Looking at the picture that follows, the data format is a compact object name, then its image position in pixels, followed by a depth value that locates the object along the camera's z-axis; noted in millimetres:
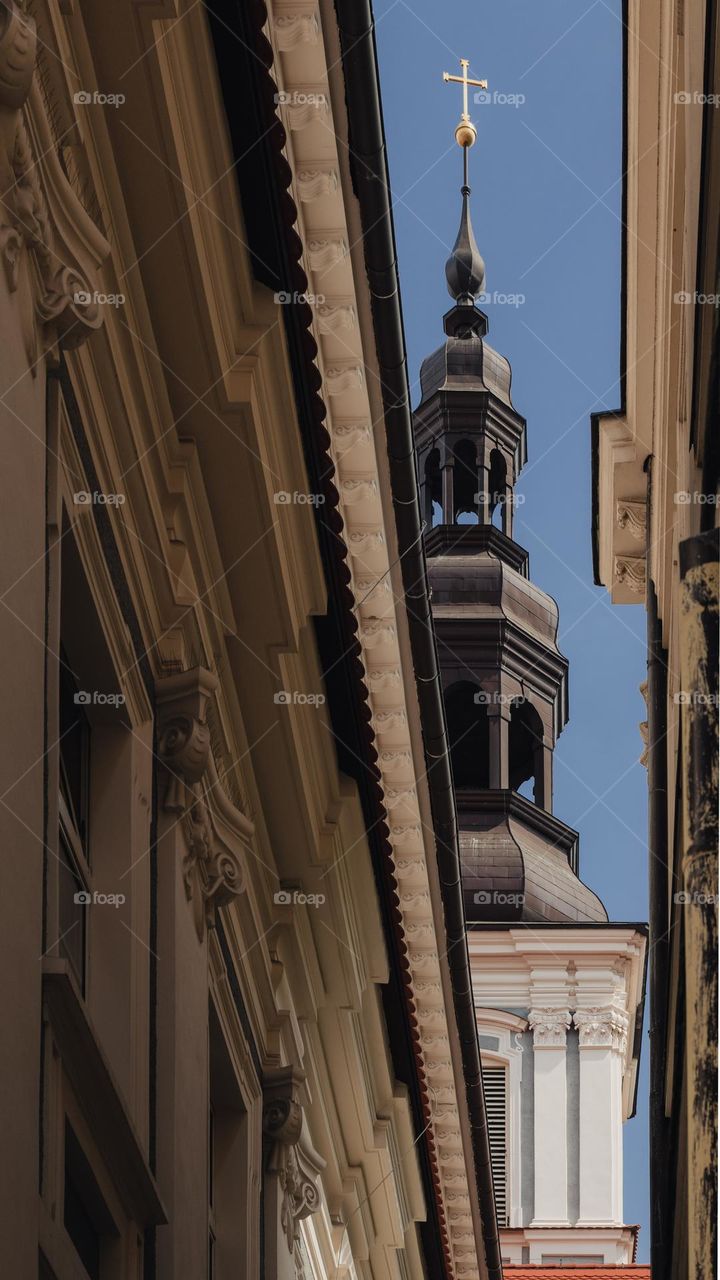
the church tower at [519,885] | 40469
